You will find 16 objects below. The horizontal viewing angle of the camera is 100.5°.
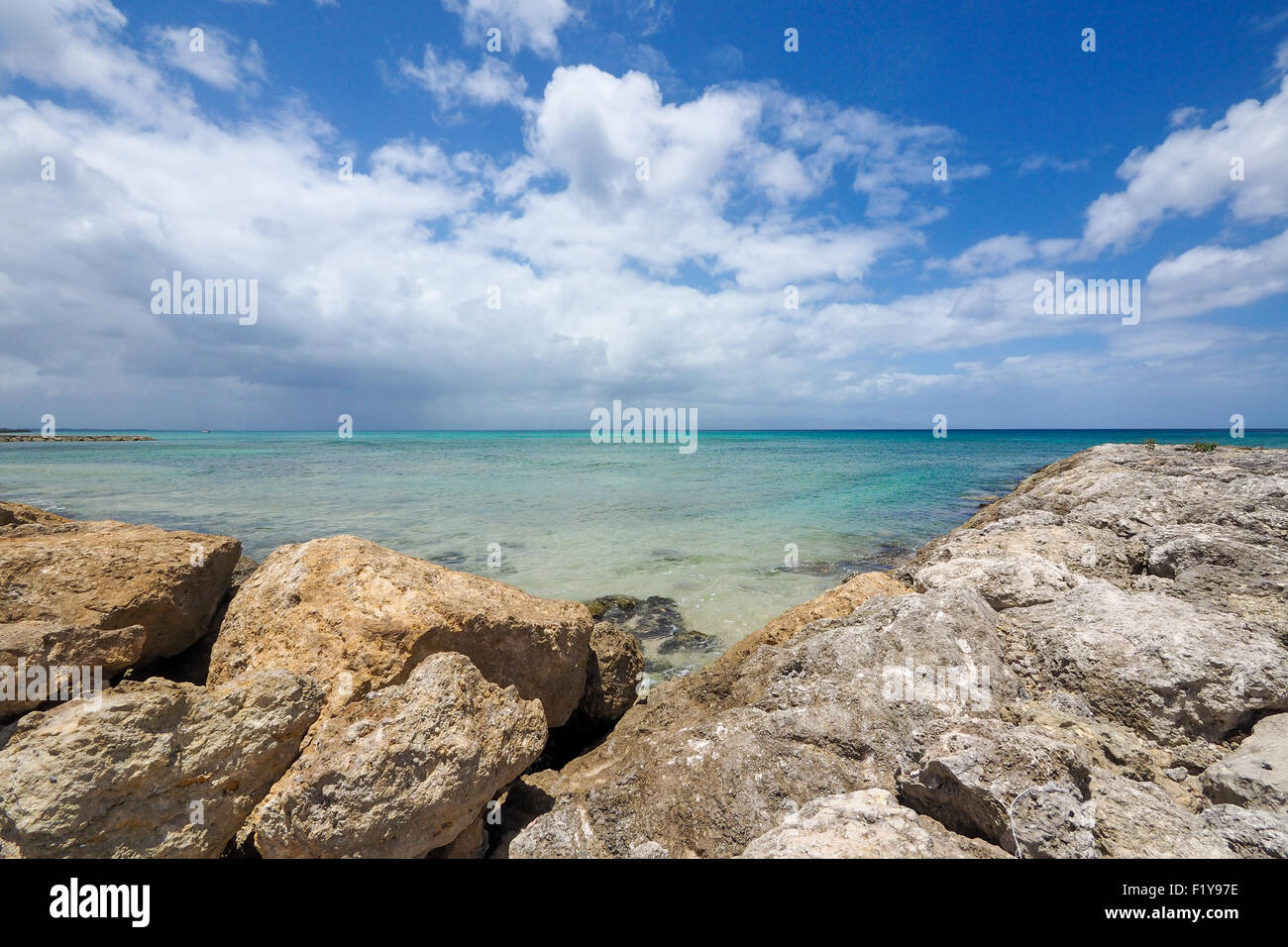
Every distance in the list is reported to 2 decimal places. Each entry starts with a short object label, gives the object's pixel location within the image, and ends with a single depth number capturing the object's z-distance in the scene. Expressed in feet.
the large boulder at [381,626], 13.28
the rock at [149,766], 8.68
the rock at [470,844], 10.89
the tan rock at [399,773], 9.71
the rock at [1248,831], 8.80
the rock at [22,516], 19.58
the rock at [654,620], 28.78
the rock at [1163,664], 13.34
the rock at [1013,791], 9.18
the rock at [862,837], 9.22
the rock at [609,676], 19.30
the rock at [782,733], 11.59
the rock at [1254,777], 10.28
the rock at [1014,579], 19.56
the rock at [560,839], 10.69
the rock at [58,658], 10.49
